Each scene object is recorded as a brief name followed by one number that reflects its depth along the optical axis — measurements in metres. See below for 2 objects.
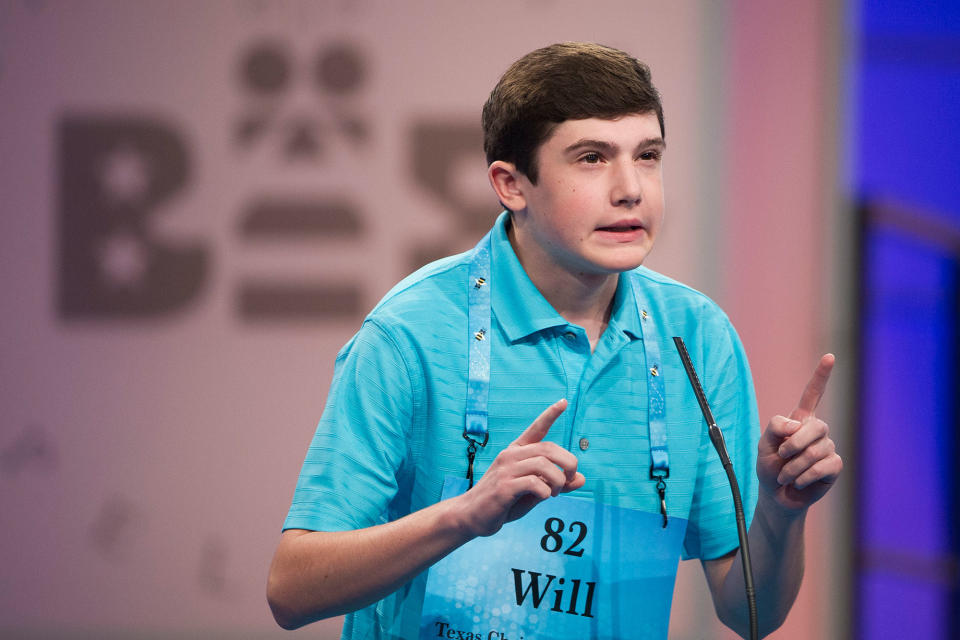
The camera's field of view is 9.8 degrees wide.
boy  5.92
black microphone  5.85
